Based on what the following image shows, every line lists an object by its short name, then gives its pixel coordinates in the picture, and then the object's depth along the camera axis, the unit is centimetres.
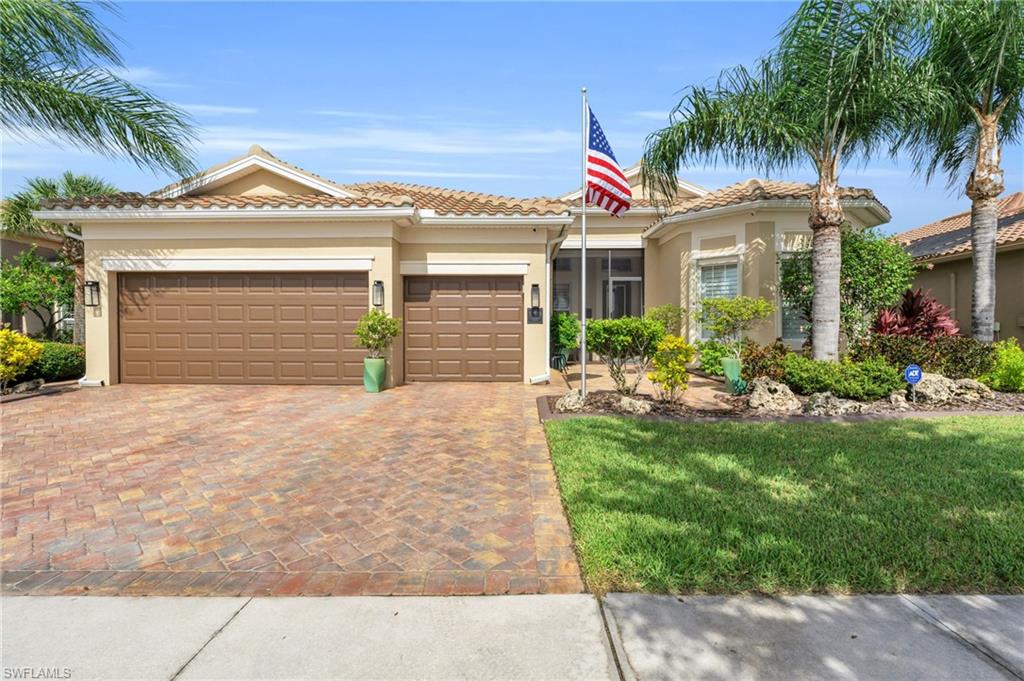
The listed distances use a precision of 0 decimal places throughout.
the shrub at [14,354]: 1002
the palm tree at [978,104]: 906
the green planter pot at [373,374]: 1043
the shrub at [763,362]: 995
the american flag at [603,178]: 847
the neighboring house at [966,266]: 1300
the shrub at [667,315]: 1095
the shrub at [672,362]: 805
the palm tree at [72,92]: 778
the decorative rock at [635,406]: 806
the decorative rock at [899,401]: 828
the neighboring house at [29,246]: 1472
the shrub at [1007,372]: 932
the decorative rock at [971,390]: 886
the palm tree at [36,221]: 1320
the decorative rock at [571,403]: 831
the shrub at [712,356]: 1091
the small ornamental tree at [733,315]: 1003
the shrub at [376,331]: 1043
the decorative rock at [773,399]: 815
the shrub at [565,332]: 1352
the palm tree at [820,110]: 836
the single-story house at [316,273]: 1101
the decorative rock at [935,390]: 859
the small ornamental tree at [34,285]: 1255
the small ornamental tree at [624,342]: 875
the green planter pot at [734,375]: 994
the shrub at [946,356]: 984
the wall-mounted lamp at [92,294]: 1107
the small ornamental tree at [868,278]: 1055
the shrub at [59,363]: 1152
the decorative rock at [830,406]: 796
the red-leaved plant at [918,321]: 1109
